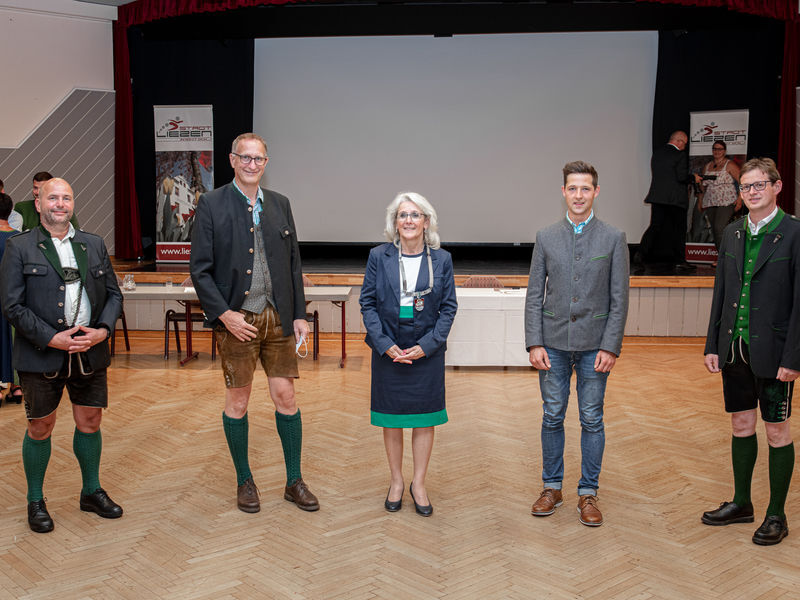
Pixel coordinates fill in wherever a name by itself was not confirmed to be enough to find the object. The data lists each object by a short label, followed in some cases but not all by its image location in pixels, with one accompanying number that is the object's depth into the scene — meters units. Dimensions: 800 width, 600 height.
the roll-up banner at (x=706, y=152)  8.33
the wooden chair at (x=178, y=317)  6.44
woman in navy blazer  3.10
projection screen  8.88
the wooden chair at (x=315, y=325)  6.39
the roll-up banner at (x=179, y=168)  8.55
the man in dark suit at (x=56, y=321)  2.90
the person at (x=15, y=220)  5.60
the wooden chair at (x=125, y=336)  6.66
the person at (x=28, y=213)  5.48
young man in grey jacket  3.03
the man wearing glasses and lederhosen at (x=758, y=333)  2.85
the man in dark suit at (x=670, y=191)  7.84
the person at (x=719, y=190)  8.15
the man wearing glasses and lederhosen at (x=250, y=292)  3.07
